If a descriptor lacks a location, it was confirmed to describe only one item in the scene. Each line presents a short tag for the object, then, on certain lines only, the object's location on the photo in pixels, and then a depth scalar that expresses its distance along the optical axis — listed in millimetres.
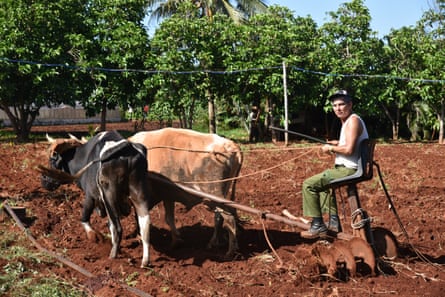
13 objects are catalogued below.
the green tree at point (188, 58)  17578
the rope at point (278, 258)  5982
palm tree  24203
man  5691
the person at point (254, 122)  19438
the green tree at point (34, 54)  16281
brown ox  7145
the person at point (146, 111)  20050
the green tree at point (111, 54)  17375
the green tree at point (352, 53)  18703
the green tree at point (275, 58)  17797
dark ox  6312
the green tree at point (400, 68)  19203
